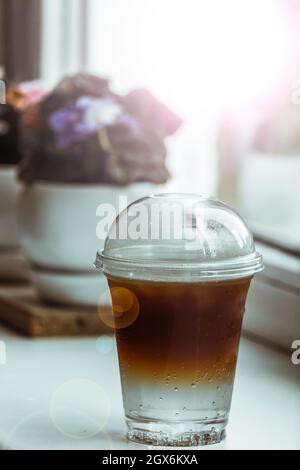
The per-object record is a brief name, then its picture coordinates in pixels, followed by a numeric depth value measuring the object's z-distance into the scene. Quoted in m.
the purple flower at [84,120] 1.23
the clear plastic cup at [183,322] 0.86
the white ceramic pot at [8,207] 1.42
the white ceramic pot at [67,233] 1.23
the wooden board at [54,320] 1.21
